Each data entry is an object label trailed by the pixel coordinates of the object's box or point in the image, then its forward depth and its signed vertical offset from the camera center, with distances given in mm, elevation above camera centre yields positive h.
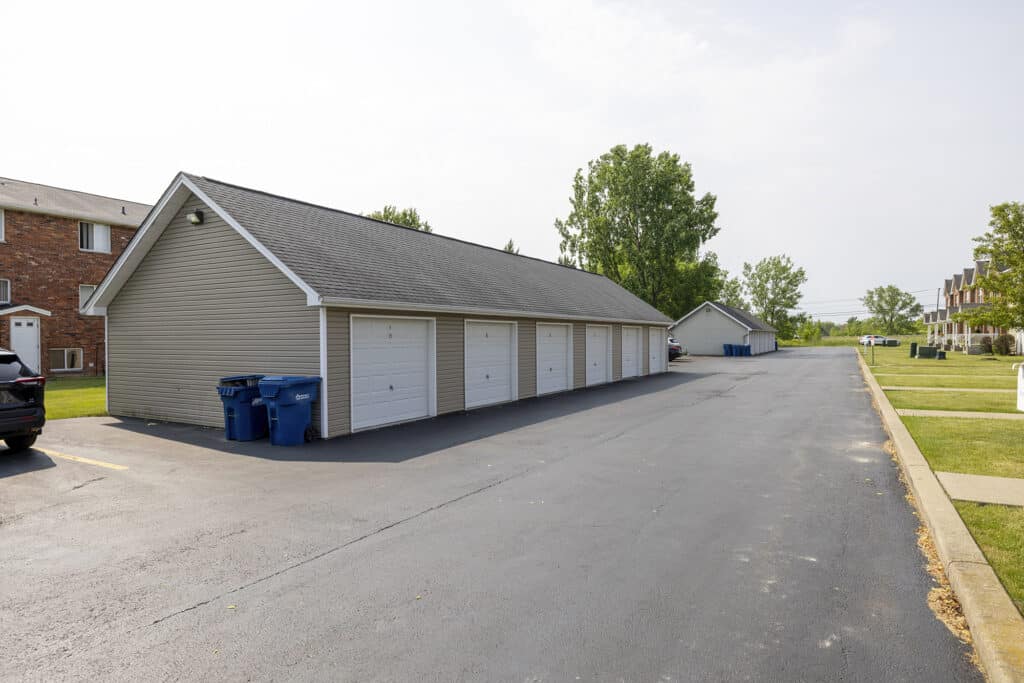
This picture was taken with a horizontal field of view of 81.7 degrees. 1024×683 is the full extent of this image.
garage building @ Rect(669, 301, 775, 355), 51062 +643
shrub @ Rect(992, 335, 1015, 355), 40531 -525
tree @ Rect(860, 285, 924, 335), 116062 +5490
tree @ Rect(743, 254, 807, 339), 87812 +6938
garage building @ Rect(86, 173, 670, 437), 11320 +548
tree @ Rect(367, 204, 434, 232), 57688 +12190
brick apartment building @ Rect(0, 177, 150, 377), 23766 +3063
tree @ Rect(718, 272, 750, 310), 91938 +6790
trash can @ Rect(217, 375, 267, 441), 10906 -1336
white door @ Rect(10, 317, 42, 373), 23156 +35
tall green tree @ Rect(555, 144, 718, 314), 53062 +10747
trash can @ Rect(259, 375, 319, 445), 10359 -1169
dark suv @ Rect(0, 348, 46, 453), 8891 -907
